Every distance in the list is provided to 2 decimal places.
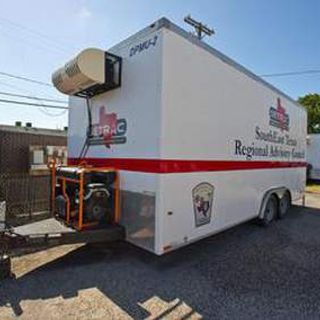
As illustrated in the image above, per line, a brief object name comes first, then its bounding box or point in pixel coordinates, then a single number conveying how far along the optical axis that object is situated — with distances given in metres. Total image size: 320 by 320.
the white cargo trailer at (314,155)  18.31
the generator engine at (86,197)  4.30
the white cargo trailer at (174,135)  4.00
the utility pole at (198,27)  14.62
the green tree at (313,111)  35.28
